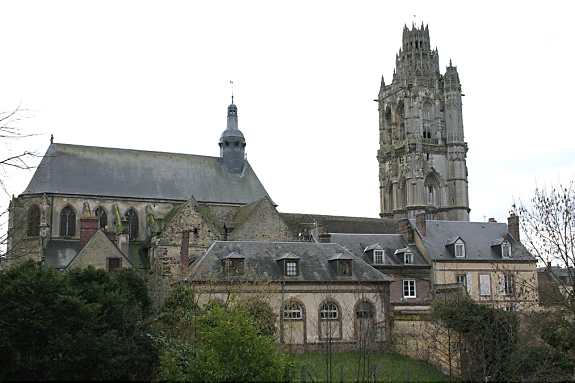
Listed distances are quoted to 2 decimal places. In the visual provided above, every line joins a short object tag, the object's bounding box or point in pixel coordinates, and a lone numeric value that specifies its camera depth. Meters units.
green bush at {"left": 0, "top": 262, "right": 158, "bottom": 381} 17.16
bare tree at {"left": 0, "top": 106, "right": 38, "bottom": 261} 14.15
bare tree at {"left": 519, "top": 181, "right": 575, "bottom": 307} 21.94
